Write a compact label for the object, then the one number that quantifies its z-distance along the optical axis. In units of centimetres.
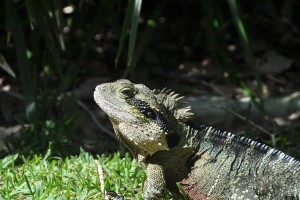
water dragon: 713
